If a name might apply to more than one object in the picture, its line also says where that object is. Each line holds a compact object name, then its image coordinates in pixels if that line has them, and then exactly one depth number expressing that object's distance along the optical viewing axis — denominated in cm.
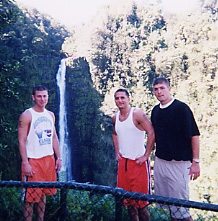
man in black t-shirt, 218
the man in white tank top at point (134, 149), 246
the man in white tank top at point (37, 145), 240
